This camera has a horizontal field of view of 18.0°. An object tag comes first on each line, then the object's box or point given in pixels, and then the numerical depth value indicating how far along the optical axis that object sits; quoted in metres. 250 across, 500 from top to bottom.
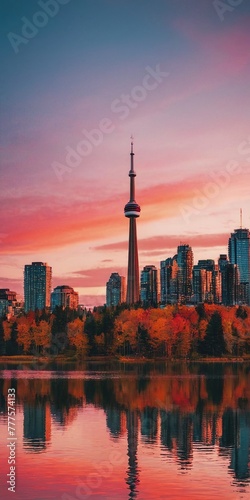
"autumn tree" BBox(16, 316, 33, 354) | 184.88
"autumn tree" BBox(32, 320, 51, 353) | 183.88
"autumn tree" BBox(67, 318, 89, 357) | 171.88
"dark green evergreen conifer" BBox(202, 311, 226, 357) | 168.75
